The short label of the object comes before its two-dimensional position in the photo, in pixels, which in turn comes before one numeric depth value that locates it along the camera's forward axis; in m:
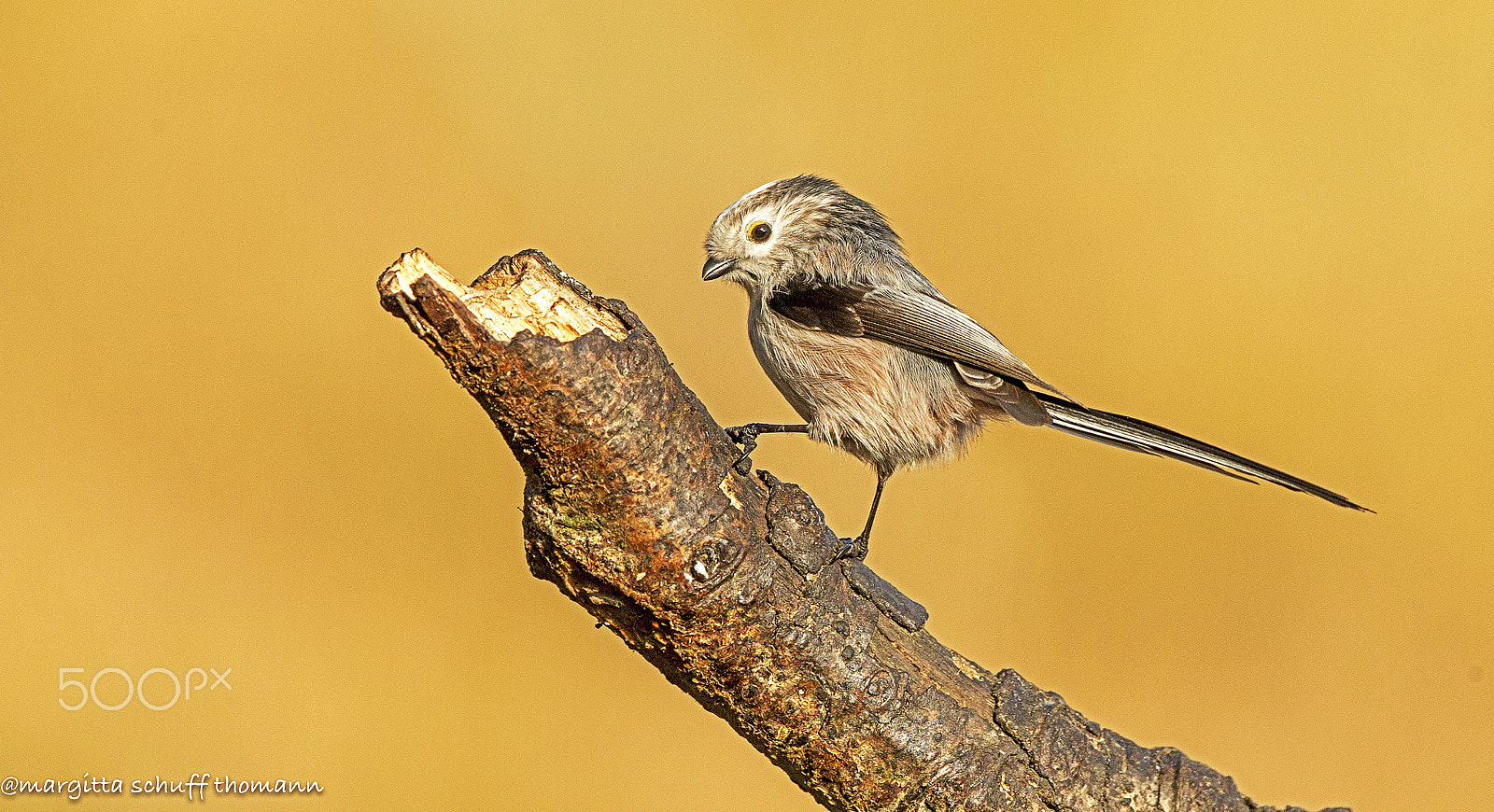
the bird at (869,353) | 5.68
